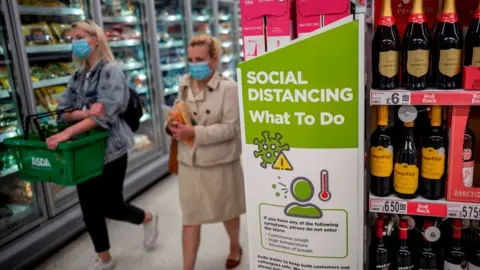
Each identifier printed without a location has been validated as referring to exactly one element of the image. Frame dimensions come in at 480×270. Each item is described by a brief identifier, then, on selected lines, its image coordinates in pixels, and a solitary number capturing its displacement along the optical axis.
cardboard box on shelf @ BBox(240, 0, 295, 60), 1.62
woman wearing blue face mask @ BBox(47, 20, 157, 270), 2.61
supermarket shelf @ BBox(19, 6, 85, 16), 3.21
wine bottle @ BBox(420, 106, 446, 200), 1.58
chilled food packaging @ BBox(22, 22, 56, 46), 3.41
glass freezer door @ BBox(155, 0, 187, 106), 5.55
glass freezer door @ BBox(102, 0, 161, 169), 4.56
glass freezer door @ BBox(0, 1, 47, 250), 3.01
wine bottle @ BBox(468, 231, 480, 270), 1.65
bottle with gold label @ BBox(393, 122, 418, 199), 1.62
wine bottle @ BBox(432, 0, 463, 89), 1.52
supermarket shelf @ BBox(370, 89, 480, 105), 1.47
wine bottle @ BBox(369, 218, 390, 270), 1.72
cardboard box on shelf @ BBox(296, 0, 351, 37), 1.53
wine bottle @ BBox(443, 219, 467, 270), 1.65
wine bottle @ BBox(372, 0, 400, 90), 1.56
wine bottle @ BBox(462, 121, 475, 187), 1.59
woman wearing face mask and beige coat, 2.50
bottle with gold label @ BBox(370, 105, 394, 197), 1.62
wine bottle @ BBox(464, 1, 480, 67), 1.50
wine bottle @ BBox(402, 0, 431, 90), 1.53
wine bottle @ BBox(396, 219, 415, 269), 1.70
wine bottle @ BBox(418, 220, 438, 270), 1.71
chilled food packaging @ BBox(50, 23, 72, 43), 3.75
